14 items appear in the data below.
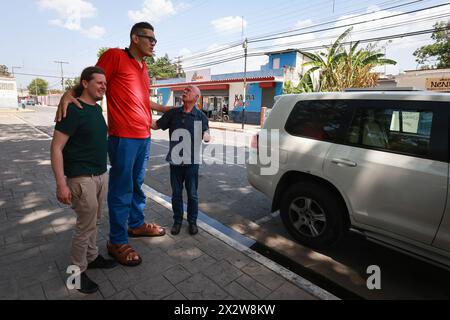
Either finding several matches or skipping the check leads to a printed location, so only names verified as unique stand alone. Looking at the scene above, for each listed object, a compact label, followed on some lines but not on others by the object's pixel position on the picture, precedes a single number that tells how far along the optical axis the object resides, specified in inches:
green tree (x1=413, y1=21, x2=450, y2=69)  1009.5
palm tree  551.8
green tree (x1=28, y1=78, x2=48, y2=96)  3851.6
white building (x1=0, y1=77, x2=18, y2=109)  1432.3
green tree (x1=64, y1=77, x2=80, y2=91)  2989.2
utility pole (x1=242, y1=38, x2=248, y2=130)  802.2
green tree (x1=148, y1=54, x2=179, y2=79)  2455.2
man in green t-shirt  81.0
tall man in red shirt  101.8
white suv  91.8
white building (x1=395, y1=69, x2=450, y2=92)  634.8
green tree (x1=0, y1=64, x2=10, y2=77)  3541.8
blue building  859.4
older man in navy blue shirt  127.8
